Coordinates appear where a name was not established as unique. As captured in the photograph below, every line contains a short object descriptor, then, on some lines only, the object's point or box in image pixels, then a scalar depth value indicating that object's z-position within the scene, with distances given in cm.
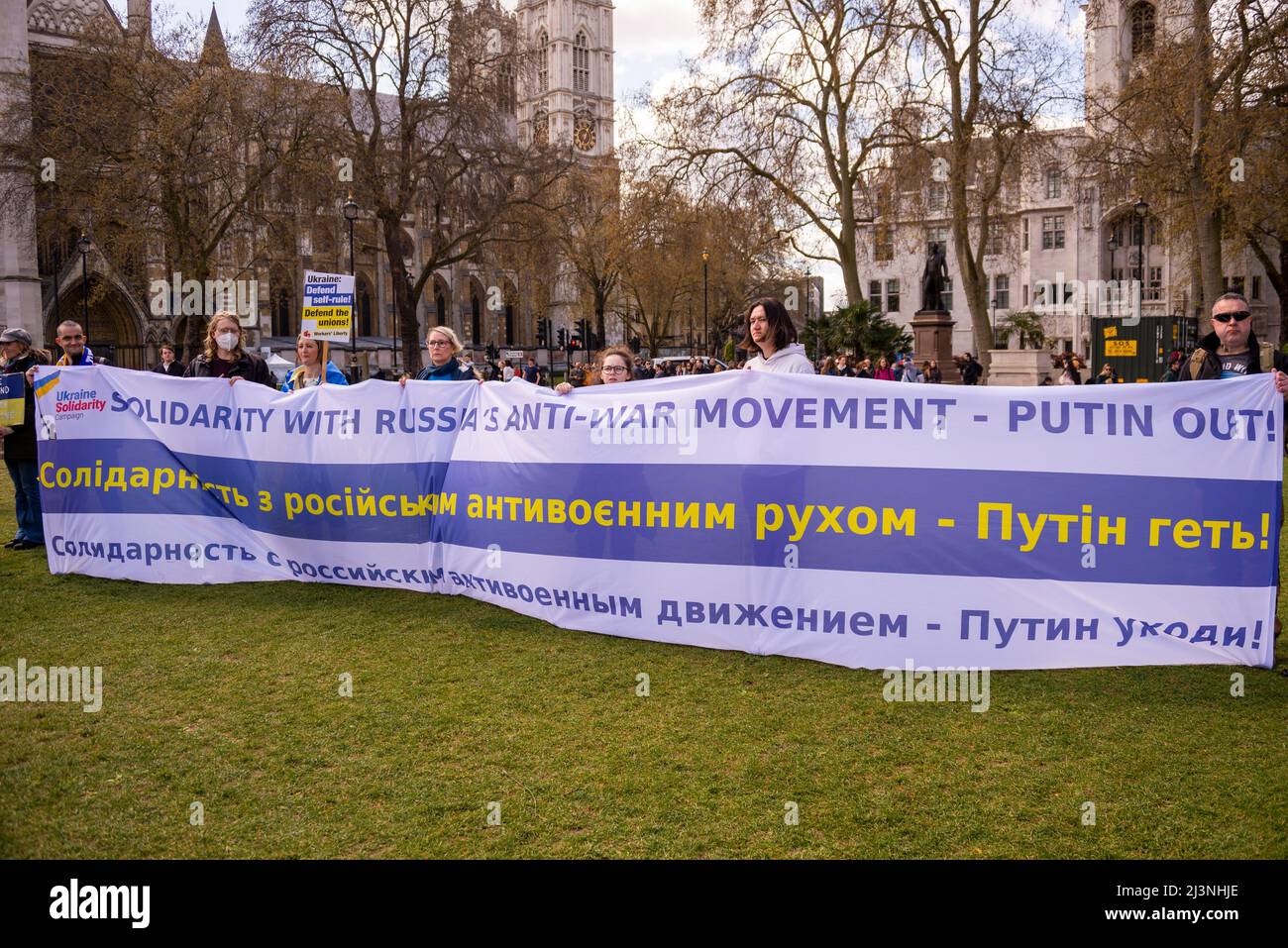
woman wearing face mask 877
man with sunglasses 578
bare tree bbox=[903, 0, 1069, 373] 3148
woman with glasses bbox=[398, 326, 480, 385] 825
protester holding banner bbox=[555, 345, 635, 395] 755
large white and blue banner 566
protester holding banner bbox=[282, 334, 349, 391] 887
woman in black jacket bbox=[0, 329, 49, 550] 952
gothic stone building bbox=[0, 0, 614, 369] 4016
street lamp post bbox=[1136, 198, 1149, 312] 6788
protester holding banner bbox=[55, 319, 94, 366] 950
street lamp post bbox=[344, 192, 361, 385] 3125
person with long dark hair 651
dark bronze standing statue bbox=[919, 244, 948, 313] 3891
